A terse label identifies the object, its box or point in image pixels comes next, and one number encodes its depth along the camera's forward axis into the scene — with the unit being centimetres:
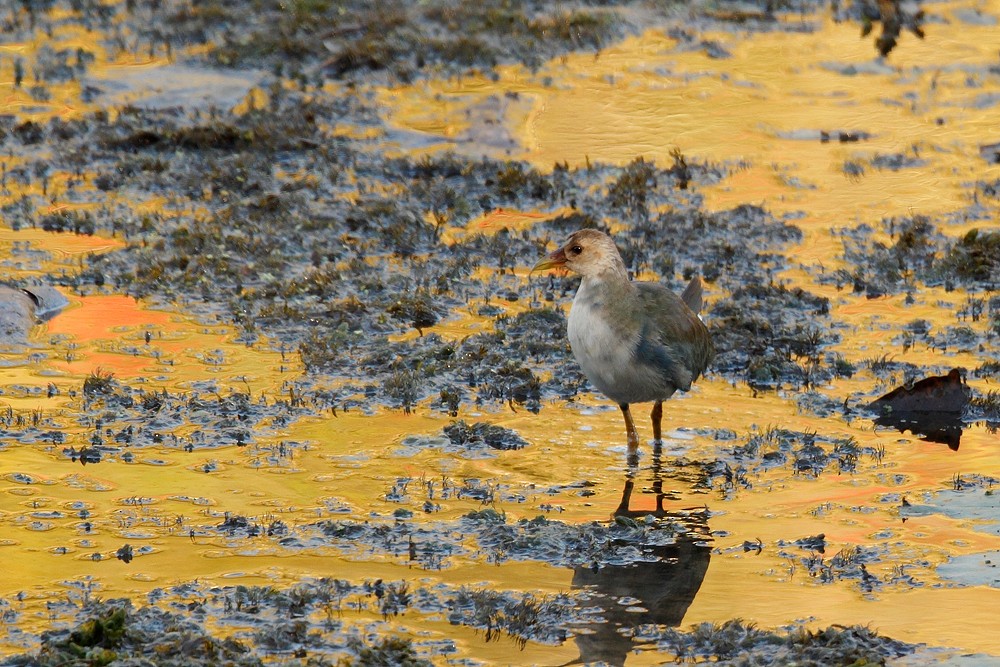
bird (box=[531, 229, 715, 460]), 1691
